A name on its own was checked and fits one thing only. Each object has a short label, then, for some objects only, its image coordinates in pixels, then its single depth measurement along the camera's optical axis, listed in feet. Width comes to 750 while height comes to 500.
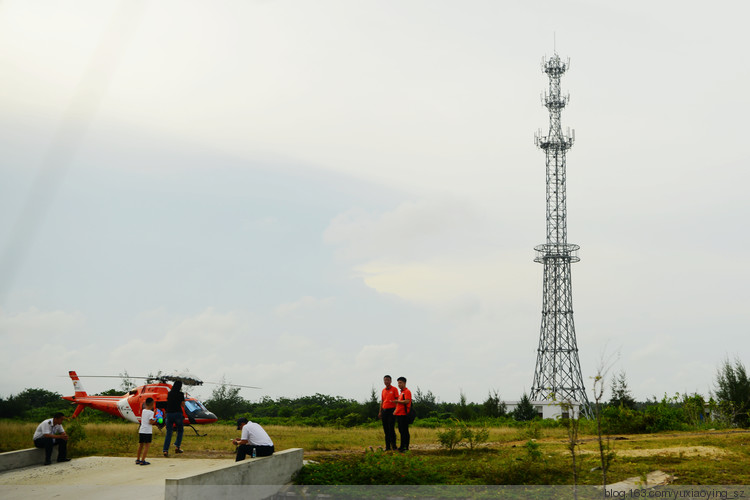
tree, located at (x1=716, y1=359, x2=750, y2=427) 75.46
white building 128.77
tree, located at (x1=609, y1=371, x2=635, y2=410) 98.23
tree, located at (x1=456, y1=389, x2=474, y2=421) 107.76
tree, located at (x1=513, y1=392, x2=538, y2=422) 115.03
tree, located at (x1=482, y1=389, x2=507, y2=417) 122.21
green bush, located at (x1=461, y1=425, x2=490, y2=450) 45.86
